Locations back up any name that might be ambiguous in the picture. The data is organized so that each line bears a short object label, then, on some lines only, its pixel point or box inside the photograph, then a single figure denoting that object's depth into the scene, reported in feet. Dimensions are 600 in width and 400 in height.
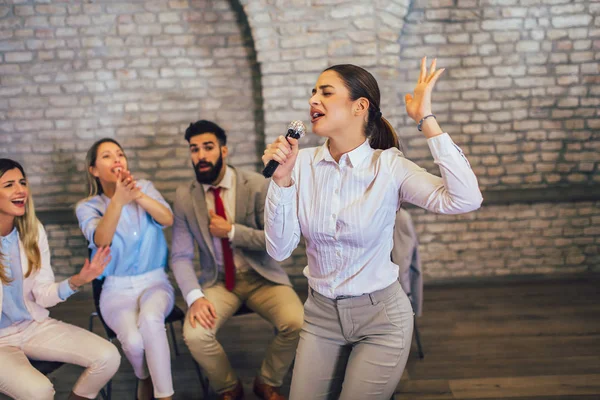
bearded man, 9.41
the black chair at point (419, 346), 10.91
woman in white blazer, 8.27
